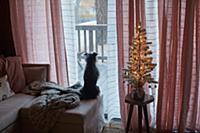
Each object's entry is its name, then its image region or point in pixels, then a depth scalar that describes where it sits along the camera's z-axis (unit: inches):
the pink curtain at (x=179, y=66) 119.3
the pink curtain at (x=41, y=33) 140.3
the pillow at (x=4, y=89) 127.6
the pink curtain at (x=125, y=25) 124.4
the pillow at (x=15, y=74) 138.0
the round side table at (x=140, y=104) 116.4
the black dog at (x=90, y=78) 124.7
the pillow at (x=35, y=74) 142.6
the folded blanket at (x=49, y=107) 115.0
